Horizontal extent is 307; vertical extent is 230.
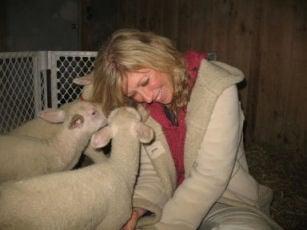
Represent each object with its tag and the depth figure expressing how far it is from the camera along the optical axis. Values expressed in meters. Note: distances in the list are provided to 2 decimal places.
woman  2.03
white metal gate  3.24
